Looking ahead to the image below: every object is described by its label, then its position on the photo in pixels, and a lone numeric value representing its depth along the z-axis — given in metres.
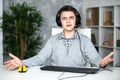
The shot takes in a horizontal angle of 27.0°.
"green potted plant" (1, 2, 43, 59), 3.65
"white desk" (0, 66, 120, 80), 1.56
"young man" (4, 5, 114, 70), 2.20
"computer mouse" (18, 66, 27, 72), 1.72
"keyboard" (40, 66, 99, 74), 1.66
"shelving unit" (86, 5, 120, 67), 3.91
